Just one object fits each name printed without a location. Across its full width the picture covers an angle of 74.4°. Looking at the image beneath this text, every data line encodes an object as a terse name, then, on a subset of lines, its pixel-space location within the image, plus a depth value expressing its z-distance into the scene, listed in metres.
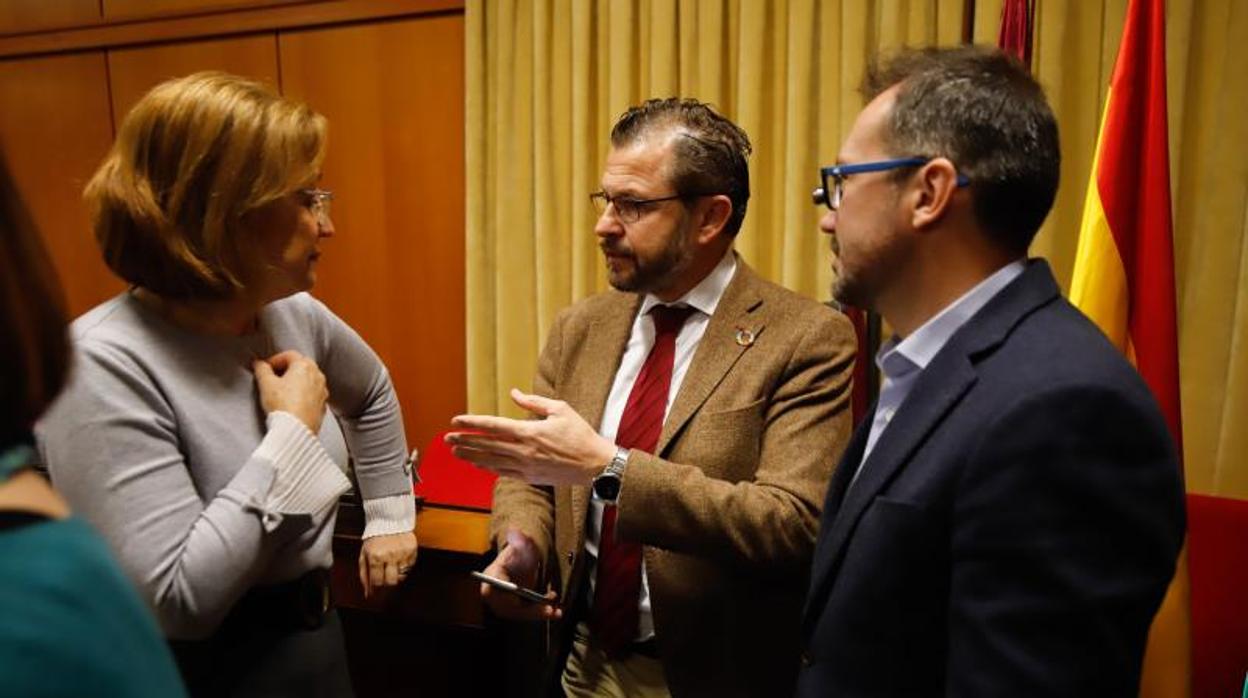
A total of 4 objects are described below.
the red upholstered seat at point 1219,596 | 1.68
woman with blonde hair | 1.09
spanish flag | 1.56
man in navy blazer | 0.85
